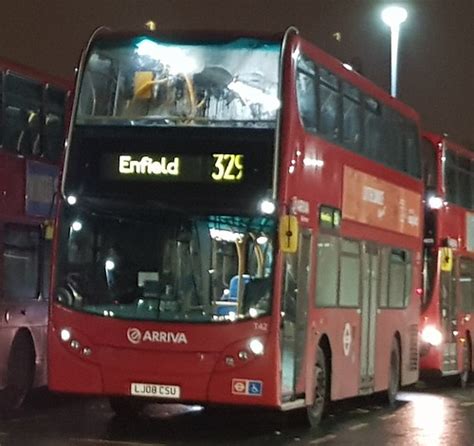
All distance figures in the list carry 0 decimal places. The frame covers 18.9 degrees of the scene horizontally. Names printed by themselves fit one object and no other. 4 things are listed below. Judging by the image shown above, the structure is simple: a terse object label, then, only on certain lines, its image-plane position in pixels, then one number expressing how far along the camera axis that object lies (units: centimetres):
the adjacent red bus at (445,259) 2575
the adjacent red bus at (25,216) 1739
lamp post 2977
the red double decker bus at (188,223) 1491
